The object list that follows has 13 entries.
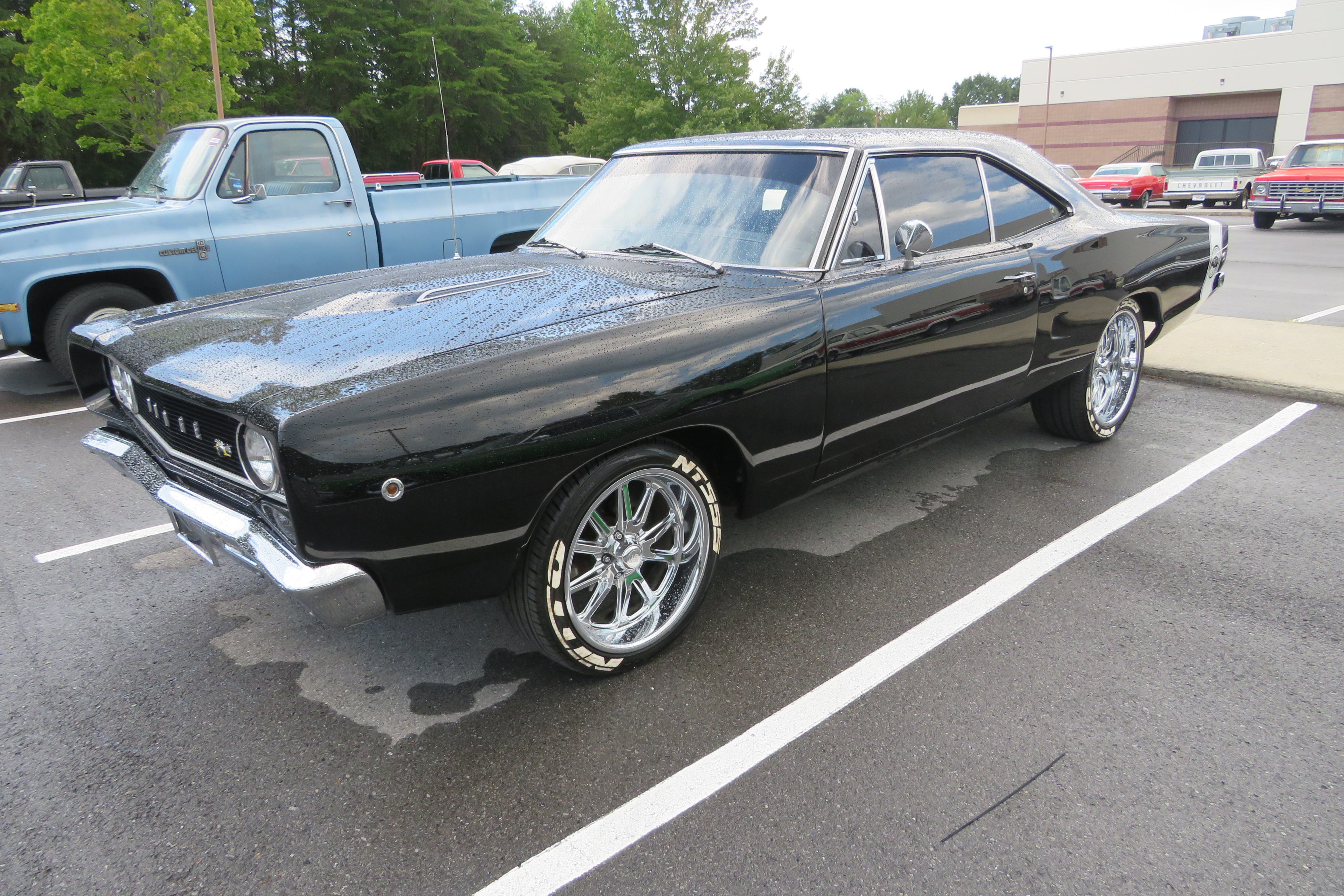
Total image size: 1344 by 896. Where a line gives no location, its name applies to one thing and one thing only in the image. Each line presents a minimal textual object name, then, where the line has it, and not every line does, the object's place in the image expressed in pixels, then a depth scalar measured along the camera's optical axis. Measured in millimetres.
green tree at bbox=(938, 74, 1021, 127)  119938
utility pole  18641
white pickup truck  25516
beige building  42688
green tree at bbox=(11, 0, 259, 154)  20250
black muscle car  2205
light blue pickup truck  6082
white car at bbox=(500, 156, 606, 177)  18297
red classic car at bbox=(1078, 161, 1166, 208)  26922
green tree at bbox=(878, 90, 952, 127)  64562
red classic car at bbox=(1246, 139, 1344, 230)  17906
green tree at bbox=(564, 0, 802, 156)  30453
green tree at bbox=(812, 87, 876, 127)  68562
